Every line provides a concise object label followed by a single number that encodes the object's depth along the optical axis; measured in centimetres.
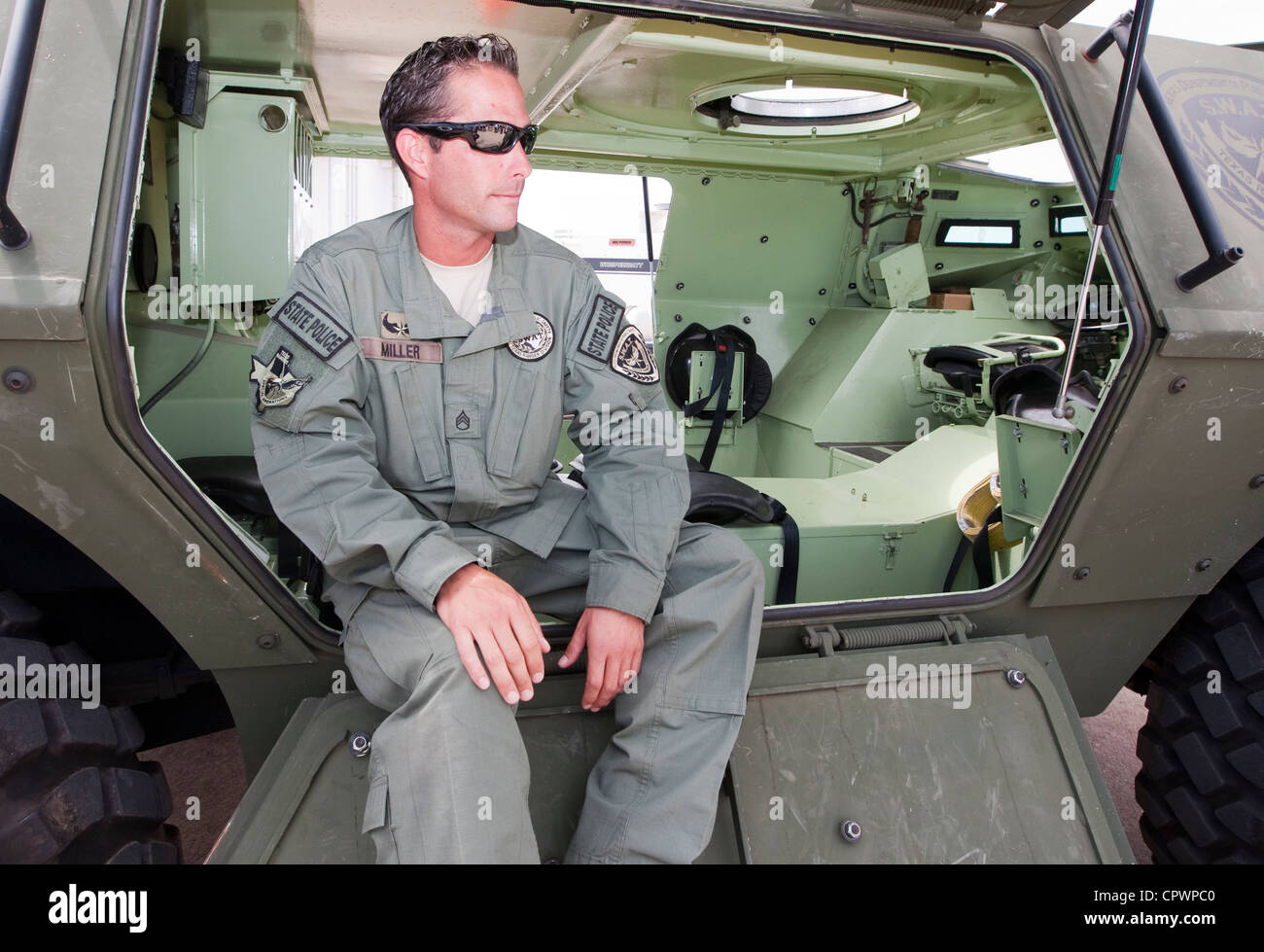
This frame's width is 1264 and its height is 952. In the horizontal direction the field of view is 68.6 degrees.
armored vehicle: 133
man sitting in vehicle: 131
